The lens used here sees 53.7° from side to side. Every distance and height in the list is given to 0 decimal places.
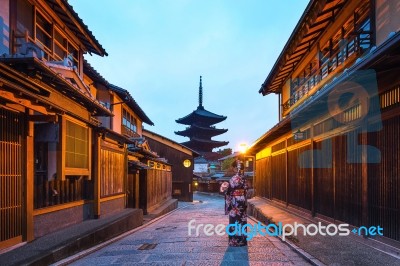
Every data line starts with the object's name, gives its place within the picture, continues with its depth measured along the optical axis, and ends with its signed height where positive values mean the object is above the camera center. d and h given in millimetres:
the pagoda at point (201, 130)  65938 +3496
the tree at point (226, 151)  103562 -128
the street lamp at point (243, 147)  18616 +160
